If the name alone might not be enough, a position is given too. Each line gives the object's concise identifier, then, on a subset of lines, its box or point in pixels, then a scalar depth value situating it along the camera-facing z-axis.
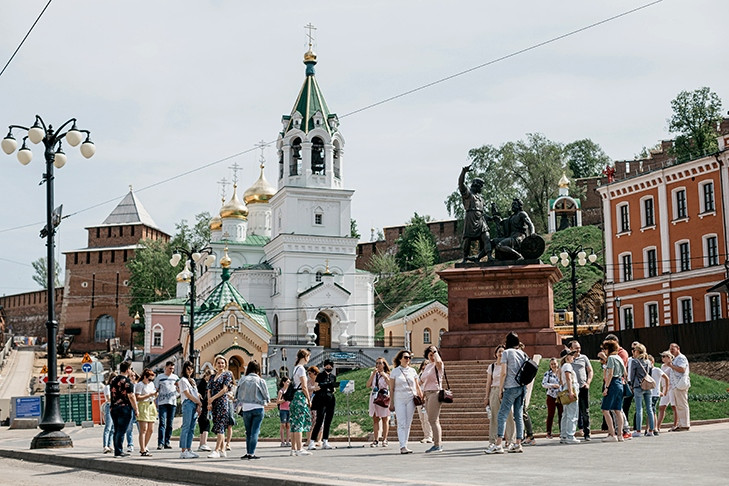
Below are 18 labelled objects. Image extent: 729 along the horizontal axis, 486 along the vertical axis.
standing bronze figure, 26.61
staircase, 18.97
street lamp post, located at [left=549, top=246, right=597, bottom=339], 32.22
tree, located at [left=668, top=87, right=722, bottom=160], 64.00
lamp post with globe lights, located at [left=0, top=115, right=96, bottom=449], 19.23
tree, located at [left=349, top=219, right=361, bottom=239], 97.58
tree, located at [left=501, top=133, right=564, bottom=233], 82.25
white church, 59.94
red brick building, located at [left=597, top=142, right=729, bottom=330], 44.19
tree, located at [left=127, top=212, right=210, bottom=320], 87.44
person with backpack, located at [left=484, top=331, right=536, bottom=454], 13.52
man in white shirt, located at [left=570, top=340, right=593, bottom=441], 16.20
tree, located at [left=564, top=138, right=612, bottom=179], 92.00
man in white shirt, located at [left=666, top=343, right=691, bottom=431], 17.56
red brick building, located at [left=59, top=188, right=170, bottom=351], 98.50
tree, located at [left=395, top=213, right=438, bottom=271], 92.94
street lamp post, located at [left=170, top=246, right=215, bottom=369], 28.98
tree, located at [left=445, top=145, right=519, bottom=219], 81.56
